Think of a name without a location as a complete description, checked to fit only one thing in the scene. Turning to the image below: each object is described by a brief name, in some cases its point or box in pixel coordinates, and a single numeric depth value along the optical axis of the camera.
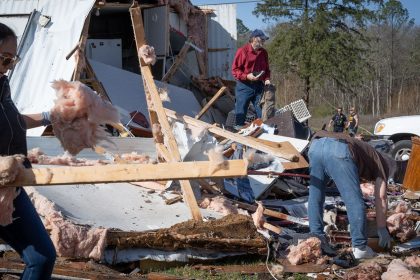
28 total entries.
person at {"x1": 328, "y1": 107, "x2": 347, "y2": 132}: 17.05
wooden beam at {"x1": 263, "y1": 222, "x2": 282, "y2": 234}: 5.61
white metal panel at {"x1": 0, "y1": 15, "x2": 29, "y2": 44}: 11.31
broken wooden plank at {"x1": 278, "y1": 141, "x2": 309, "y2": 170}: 5.60
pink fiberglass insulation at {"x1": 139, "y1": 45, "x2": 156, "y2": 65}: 5.61
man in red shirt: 9.86
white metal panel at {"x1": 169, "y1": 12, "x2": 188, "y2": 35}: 14.90
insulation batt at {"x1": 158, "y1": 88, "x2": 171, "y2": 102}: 6.57
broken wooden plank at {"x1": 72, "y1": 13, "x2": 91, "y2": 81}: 10.34
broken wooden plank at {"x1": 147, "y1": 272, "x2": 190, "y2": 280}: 4.44
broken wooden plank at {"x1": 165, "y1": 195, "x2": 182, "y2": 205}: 6.16
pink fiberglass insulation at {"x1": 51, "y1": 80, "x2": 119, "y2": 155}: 3.07
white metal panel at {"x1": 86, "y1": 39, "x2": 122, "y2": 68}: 13.42
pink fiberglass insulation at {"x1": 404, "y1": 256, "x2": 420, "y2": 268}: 5.34
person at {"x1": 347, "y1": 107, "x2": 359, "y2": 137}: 19.53
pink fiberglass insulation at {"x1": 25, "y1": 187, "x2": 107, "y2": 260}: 4.72
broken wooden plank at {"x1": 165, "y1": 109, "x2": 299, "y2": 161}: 5.36
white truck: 12.65
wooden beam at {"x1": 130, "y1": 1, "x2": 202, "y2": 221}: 5.56
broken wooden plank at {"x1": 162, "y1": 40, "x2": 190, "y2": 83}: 14.06
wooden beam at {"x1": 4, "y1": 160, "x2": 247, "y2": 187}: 2.49
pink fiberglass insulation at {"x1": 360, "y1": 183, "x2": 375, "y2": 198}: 8.19
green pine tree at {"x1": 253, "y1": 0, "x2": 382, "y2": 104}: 26.52
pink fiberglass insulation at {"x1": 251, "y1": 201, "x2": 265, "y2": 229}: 5.57
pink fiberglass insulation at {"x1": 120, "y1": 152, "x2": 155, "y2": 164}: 6.89
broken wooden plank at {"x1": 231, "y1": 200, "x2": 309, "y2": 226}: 6.15
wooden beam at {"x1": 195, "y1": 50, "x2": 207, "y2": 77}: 16.25
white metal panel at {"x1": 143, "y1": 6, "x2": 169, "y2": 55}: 13.95
